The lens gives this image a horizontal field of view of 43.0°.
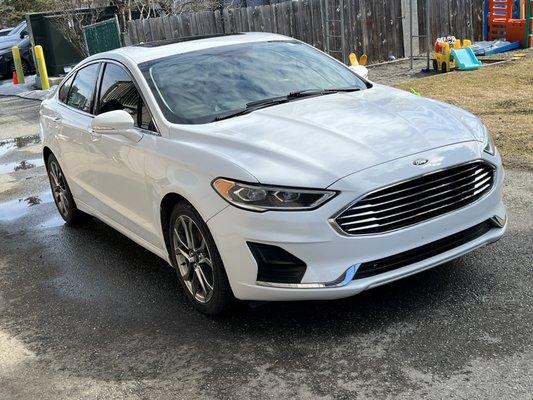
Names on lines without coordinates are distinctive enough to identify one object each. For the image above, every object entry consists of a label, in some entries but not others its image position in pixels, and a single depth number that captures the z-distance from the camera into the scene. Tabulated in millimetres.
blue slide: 13867
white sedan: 3668
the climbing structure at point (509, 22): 16172
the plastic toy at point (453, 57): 13891
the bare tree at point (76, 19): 19842
